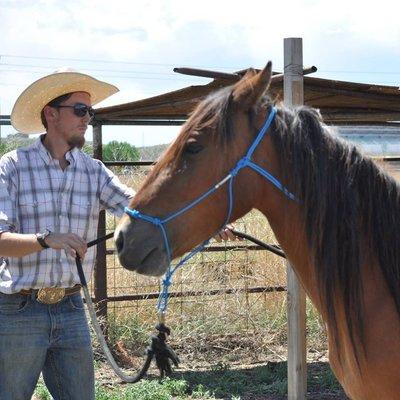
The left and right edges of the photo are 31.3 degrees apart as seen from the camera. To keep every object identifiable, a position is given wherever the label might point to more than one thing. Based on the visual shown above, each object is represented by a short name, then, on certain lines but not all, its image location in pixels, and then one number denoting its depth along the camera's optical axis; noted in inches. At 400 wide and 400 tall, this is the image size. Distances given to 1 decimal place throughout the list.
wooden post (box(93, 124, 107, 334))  267.4
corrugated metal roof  211.0
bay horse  105.8
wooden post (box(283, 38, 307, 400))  178.1
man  130.2
